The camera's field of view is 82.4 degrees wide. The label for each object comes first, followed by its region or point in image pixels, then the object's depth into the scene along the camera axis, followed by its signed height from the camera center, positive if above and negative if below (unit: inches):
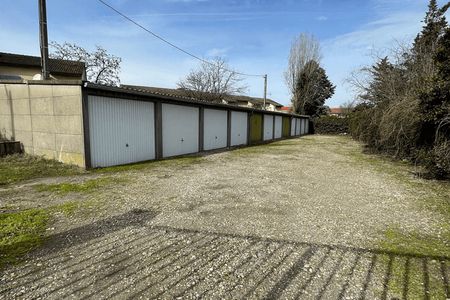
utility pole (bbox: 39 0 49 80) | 337.1 +116.0
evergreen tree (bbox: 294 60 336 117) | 1252.5 +179.6
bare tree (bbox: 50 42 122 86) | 996.6 +236.2
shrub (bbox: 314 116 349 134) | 1244.5 -5.6
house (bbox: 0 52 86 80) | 780.6 +168.9
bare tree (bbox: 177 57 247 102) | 1198.1 +178.3
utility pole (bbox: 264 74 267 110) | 1052.4 +157.7
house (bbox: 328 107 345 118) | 2600.1 +153.8
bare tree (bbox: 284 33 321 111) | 1236.5 +296.3
